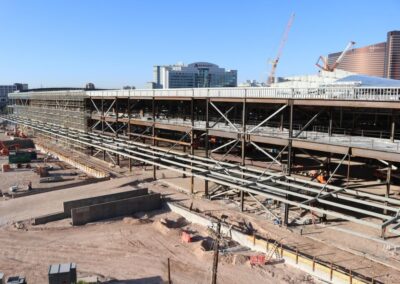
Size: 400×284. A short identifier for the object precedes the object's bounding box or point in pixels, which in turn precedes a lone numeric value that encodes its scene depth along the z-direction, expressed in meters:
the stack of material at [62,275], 15.57
